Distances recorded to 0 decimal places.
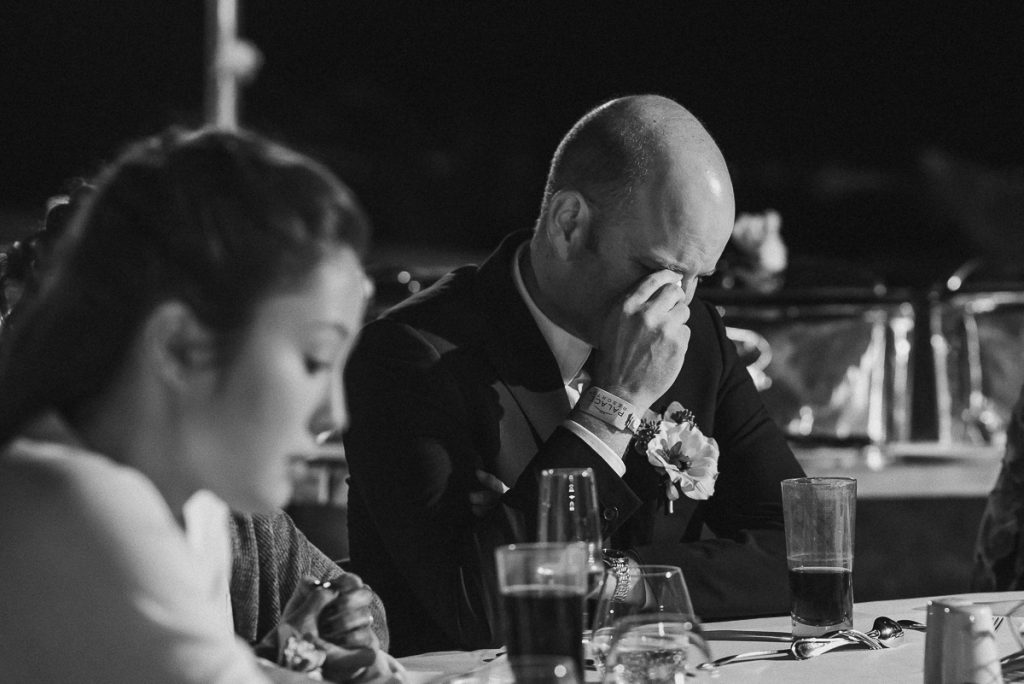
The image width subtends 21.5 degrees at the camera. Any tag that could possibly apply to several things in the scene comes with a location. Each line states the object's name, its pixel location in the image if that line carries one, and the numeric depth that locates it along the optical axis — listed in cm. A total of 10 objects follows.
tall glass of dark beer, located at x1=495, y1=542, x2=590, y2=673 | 227
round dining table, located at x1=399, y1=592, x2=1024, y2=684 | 248
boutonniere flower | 290
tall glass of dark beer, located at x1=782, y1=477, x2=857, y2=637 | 264
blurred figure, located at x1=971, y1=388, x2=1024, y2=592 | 312
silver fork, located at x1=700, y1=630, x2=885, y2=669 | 254
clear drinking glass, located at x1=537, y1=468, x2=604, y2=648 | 247
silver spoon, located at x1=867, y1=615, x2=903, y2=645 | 262
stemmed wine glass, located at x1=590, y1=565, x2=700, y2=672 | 237
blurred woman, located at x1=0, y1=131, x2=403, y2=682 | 209
